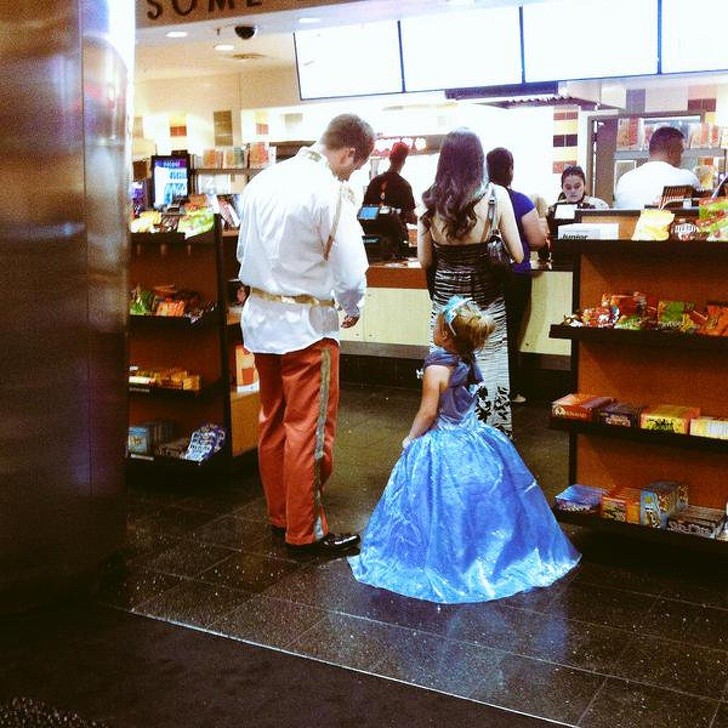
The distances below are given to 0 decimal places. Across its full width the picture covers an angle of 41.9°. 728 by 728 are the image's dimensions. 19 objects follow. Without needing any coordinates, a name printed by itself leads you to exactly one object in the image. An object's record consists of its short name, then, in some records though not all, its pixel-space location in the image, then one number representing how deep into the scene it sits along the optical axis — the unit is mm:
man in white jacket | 4059
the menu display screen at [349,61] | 7098
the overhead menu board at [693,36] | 5980
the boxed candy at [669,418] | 3795
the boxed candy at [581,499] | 4094
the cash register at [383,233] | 7777
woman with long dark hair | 4770
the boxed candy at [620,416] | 3900
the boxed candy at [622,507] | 3984
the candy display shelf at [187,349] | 5102
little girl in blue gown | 3814
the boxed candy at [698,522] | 3807
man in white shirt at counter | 6312
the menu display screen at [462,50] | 6634
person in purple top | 5953
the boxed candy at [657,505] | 3918
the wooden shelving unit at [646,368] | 3801
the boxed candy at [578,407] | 4000
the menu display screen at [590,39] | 6211
